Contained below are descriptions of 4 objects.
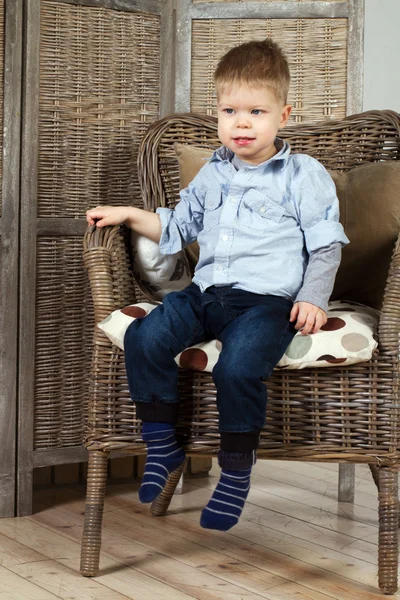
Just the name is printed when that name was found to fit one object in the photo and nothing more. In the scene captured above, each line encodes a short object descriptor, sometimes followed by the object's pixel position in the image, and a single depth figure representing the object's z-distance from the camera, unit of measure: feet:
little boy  8.36
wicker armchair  8.52
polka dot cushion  8.41
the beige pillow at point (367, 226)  9.32
